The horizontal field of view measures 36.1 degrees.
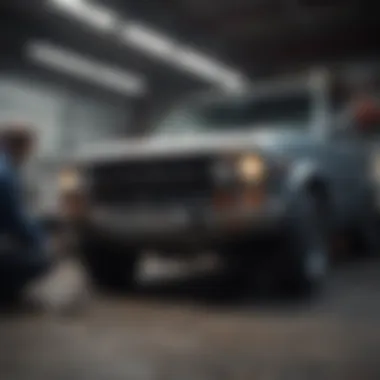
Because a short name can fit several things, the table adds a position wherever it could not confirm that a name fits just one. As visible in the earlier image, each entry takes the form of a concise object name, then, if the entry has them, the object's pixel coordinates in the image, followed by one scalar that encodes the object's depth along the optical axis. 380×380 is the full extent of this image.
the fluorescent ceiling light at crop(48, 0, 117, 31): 4.02
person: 2.69
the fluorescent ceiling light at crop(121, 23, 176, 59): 5.43
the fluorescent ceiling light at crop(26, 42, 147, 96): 5.50
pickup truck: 2.87
